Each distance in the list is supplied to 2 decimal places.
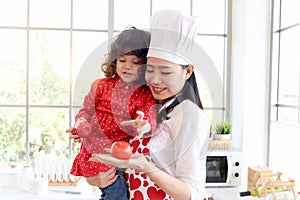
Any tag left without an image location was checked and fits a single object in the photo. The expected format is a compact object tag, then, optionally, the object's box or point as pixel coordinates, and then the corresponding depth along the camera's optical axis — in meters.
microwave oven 2.14
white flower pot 2.25
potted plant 2.25
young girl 0.72
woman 0.67
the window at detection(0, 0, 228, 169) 2.38
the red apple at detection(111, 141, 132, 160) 0.65
